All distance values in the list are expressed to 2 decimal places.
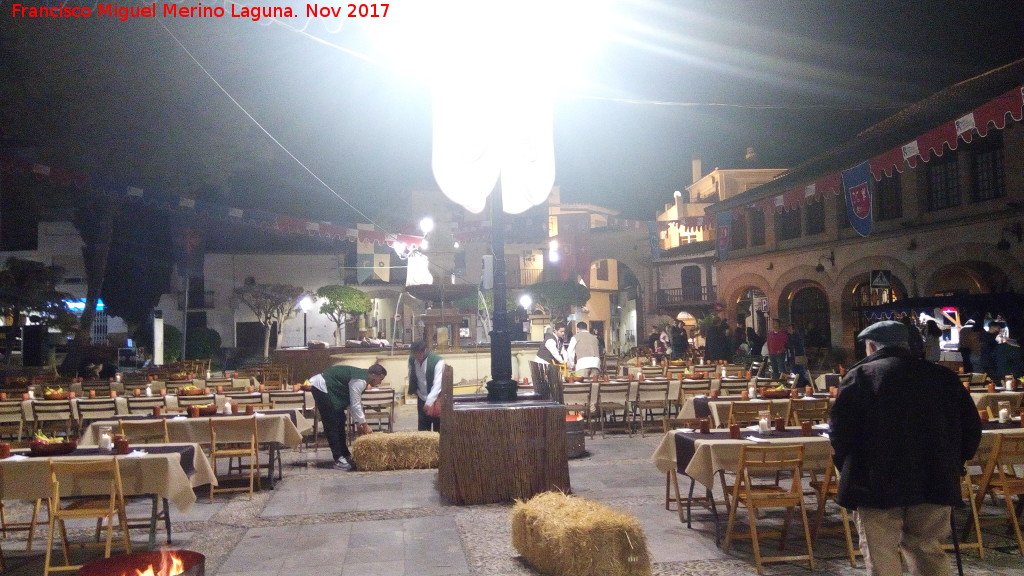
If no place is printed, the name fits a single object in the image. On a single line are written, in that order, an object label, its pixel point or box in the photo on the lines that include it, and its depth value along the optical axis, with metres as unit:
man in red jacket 15.03
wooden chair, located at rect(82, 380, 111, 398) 12.53
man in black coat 3.26
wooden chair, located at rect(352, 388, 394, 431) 10.39
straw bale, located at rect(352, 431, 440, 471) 8.32
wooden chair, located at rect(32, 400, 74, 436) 9.90
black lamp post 6.88
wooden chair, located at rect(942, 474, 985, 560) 4.64
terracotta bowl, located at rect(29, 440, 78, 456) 5.27
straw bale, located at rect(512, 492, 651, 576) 4.09
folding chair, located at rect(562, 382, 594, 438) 10.41
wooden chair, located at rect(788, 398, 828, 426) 7.66
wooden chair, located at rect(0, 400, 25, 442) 9.83
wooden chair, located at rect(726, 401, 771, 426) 7.24
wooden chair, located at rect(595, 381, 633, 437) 10.58
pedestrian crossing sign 14.19
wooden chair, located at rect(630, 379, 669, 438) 10.80
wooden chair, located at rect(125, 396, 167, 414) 9.57
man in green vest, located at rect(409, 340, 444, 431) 8.52
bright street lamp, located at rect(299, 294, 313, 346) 35.94
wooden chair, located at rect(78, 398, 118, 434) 9.45
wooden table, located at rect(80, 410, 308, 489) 7.29
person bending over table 8.48
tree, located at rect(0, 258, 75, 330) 24.53
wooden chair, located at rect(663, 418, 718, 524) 5.51
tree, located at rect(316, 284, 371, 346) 31.94
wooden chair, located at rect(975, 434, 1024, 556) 4.71
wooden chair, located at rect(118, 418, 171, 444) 7.09
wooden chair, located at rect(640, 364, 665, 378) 13.70
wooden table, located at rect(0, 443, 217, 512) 4.86
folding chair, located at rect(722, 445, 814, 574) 4.56
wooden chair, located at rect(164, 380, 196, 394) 13.60
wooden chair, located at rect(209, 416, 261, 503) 7.08
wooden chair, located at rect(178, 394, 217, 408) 9.81
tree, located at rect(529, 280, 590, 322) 38.25
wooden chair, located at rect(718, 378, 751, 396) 10.71
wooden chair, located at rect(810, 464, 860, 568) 4.62
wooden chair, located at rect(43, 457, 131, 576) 4.60
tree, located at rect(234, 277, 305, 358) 33.97
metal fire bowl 2.90
